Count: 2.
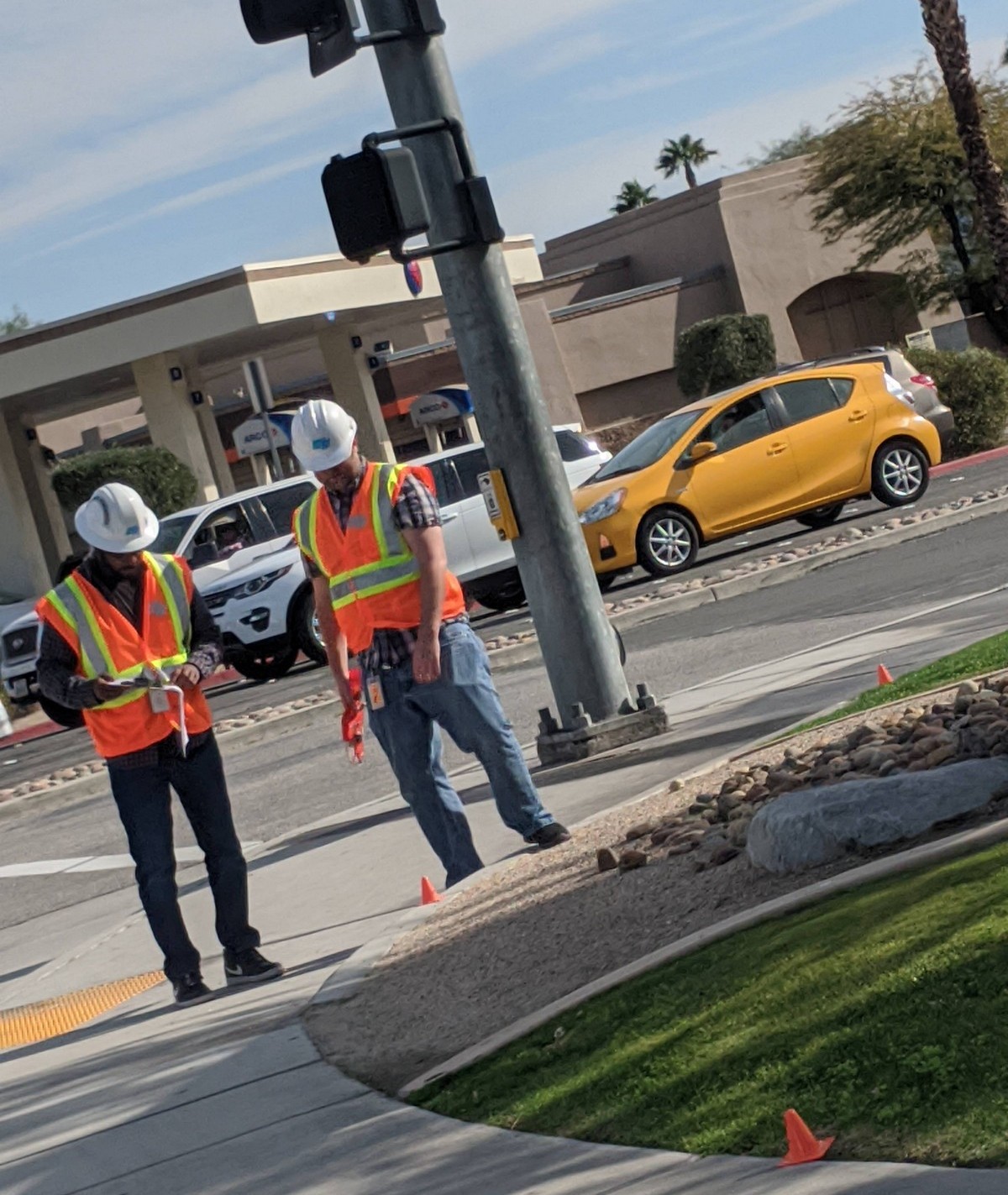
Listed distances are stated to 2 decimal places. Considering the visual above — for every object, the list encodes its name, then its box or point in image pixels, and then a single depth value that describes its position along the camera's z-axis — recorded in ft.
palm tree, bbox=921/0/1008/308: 76.64
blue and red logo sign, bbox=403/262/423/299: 90.43
